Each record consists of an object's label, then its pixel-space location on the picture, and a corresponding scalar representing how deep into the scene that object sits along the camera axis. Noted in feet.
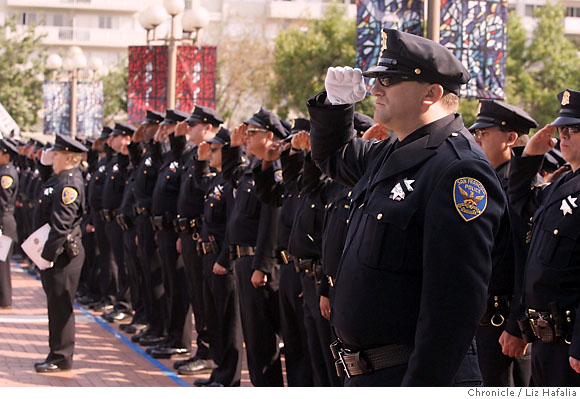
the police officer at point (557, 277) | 16.02
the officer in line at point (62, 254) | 29.37
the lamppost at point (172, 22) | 46.32
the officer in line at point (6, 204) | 43.91
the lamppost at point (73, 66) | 79.00
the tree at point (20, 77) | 114.21
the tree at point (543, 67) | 118.21
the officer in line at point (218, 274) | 27.55
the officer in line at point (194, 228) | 30.96
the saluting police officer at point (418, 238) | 10.75
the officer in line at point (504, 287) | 17.74
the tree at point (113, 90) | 133.69
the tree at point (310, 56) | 132.67
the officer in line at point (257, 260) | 25.08
